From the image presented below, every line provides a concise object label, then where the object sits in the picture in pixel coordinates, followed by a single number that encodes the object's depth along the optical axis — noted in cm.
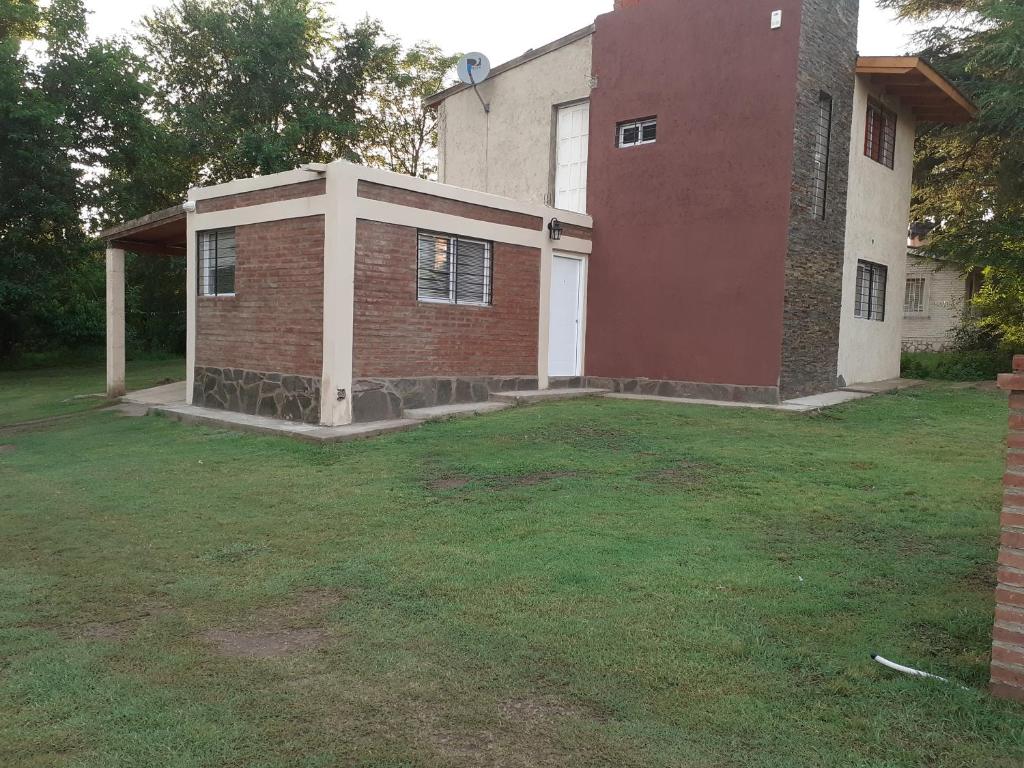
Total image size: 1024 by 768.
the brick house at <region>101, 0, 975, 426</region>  1034
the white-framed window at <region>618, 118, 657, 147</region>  1334
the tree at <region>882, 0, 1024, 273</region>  1514
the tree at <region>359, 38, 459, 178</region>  2933
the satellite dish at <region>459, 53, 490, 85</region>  1572
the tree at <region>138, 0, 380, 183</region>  2464
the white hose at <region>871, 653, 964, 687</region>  310
